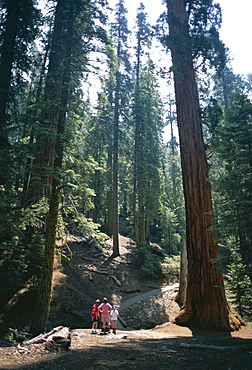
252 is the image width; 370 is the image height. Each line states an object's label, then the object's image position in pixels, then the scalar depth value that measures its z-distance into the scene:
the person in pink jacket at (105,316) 8.98
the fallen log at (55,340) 4.48
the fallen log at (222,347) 3.97
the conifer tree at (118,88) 20.35
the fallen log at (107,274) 16.52
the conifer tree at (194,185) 7.41
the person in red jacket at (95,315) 8.95
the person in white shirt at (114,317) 8.82
